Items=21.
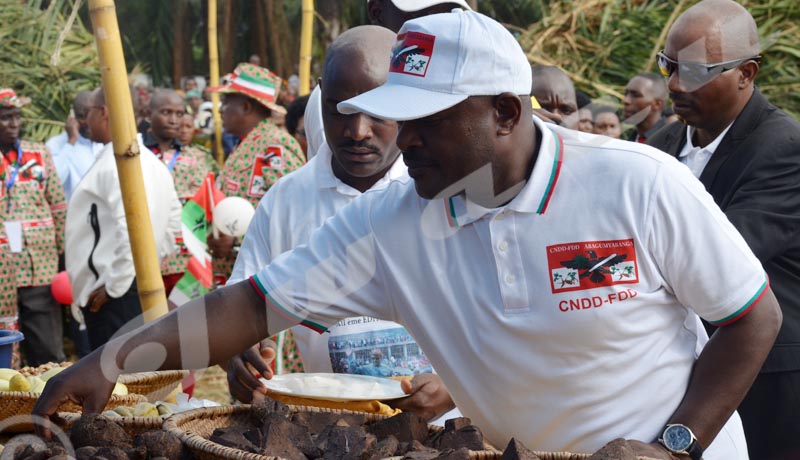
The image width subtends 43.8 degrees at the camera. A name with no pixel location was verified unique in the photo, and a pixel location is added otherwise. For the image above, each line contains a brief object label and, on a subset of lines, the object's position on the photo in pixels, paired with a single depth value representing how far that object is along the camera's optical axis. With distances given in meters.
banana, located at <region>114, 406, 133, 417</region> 2.15
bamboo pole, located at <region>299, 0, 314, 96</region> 6.05
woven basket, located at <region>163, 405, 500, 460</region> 1.62
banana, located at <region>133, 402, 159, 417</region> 2.22
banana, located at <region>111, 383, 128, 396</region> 2.45
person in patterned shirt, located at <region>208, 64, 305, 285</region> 5.19
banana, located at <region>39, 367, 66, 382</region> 2.58
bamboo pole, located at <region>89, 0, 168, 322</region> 2.72
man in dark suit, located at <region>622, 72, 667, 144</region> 6.22
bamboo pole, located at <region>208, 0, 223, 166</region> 8.69
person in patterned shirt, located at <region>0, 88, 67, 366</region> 6.20
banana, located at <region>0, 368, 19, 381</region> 2.49
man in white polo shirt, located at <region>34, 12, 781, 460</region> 1.72
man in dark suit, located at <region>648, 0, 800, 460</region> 3.05
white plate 2.15
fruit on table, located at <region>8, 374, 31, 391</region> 2.34
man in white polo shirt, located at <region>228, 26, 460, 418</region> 2.43
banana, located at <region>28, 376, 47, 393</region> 2.39
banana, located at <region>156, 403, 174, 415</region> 2.31
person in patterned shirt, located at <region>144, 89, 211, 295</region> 6.47
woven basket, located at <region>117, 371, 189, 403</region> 2.54
